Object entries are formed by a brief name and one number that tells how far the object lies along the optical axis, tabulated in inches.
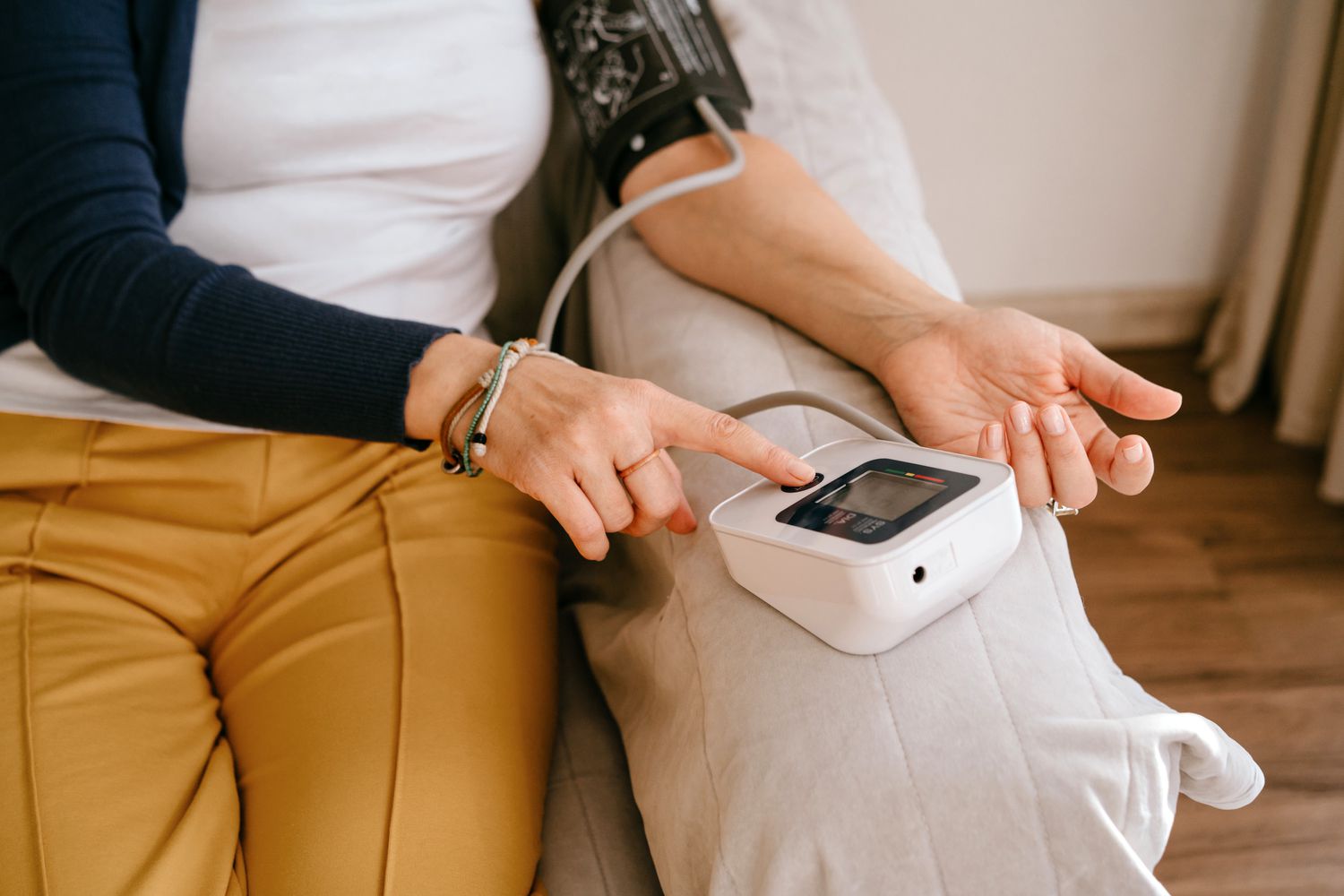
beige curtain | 52.7
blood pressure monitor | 18.8
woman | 23.2
